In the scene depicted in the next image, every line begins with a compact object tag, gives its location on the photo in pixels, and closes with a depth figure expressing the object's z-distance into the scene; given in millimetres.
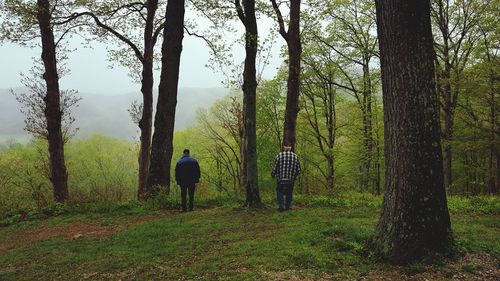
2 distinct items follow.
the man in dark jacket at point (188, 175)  12203
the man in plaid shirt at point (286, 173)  11258
